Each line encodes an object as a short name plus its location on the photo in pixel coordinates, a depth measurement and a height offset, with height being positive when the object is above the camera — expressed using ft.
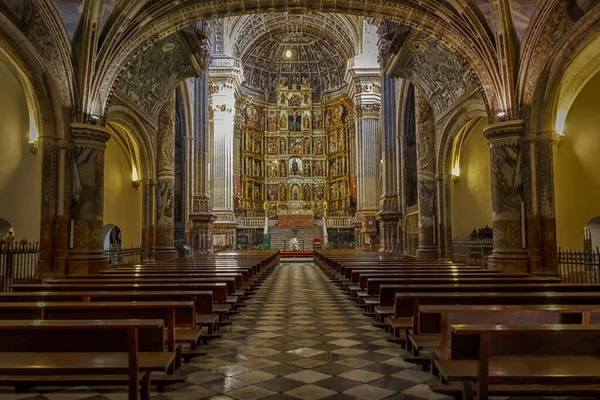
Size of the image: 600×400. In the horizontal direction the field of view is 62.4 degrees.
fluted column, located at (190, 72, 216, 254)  70.38 +8.84
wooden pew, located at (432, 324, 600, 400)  9.08 -2.50
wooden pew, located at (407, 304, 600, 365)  11.20 -1.84
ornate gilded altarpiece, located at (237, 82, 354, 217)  132.77 +23.45
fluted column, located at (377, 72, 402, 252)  70.38 +9.33
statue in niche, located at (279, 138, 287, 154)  137.80 +25.81
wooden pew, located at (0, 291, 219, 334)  16.12 -1.82
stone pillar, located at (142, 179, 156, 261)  54.24 +2.14
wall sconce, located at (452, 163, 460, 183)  53.62 +6.99
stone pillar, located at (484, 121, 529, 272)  34.12 +2.64
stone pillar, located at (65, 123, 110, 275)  34.55 +2.47
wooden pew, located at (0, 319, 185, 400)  9.96 -2.46
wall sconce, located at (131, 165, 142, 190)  54.82 +6.79
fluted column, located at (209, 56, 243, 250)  104.83 +22.64
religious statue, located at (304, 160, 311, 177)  137.33 +19.53
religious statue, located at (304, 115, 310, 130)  137.80 +31.94
